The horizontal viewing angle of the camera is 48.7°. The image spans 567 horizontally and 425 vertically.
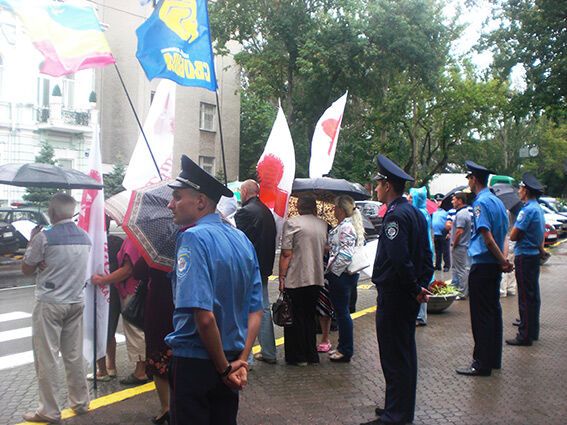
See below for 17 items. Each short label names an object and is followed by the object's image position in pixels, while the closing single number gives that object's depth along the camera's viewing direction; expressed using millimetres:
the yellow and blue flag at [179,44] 5945
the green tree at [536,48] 17188
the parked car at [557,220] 27608
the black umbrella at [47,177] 5309
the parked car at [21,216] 15883
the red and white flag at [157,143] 6012
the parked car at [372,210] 24500
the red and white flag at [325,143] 8578
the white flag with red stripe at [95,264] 5516
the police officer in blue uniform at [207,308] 2938
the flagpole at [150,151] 5490
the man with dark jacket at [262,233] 6379
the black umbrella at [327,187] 7383
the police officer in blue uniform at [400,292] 4867
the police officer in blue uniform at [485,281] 6285
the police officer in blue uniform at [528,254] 7680
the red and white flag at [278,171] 6895
